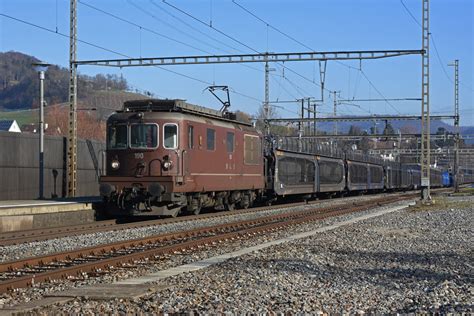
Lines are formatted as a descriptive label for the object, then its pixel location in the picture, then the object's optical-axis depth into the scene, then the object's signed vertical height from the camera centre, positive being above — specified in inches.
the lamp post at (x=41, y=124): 1091.9 +77.0
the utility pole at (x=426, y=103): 1219.9 +126.8
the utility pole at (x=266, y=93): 1883.6 +222.5
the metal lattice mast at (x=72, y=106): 1135.6 +111.0
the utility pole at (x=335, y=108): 2487.7 +241.4
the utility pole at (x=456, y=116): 2227.1 +182.3
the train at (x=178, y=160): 881.5 +16.4
